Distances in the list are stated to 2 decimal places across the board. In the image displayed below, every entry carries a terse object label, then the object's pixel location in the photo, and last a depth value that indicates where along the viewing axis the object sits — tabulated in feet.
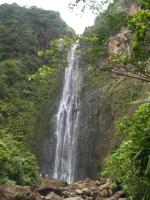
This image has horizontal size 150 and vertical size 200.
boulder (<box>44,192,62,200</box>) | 36.83
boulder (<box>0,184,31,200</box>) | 32.79
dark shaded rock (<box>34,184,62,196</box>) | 39.59
